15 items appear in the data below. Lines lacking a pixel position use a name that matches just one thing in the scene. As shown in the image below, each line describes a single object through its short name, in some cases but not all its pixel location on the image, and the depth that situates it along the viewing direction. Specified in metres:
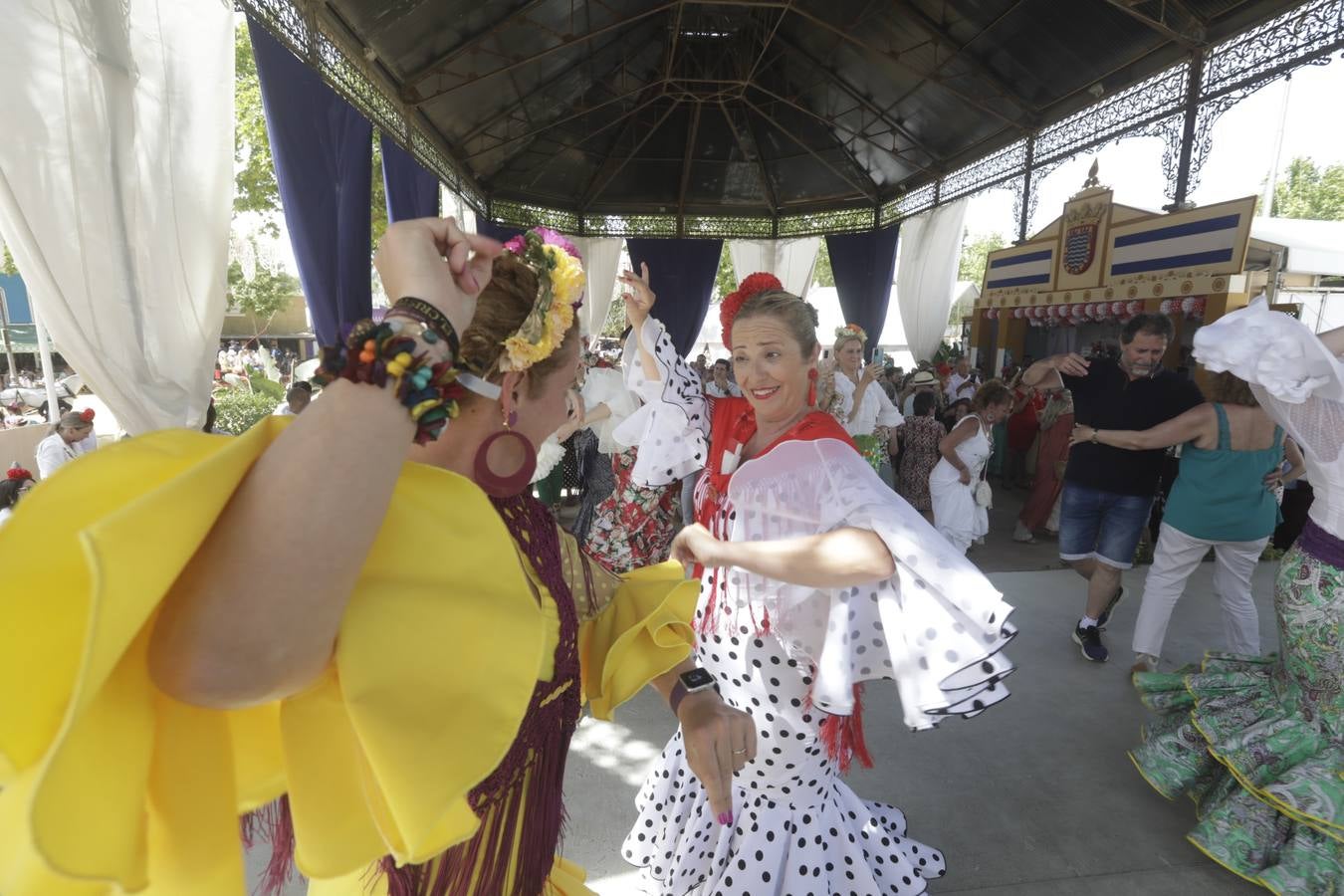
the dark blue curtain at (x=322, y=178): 4.68
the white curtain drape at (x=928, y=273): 11.82
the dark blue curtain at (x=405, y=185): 7.19
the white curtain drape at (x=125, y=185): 2.40
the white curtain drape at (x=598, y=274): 13.27
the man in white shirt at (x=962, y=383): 8.94
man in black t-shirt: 3.52
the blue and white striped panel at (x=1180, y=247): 6.82
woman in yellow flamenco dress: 0.44
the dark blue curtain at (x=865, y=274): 12.55
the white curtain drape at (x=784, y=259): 13.41
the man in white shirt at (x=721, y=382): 8.65
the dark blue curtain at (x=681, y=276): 13.09
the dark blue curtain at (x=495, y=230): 11.11
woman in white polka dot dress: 1.55
